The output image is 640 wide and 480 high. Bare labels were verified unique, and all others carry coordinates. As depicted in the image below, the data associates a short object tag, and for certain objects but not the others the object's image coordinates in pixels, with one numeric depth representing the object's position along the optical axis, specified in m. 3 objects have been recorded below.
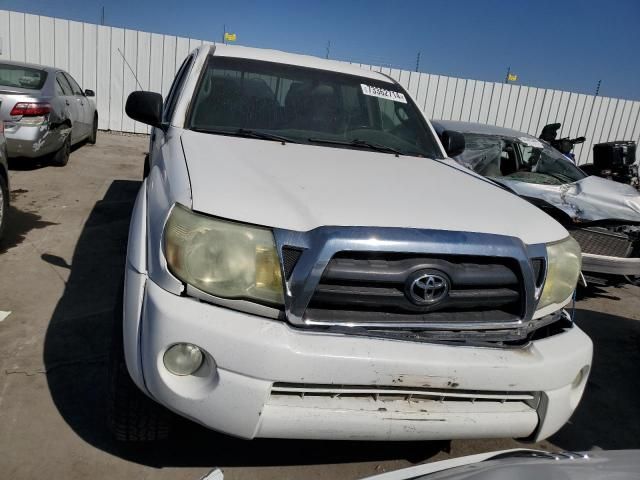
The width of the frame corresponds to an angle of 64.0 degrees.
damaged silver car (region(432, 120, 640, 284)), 4.49
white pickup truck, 1.72
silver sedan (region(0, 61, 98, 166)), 6.66
